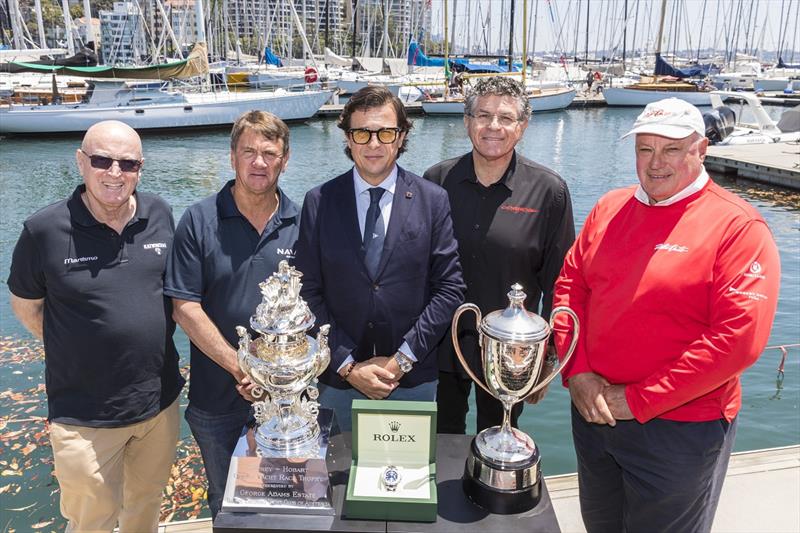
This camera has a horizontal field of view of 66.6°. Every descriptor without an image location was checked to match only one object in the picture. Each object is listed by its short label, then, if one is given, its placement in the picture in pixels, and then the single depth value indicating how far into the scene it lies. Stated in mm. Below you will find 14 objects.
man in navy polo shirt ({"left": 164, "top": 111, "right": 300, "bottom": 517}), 2387
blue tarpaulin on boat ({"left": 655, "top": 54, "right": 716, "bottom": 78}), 42156
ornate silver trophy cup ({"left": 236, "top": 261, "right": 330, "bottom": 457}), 1893
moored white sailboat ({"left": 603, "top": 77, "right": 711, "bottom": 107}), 36469
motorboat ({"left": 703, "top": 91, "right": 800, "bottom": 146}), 20438
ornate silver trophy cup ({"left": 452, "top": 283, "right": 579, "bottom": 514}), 1834
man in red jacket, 1853
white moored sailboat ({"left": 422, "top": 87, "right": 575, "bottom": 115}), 32250
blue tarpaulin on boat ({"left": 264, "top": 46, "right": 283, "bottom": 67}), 41156
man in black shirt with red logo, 2641
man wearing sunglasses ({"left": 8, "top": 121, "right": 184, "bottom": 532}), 2326
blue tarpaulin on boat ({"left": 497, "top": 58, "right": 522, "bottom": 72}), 43656
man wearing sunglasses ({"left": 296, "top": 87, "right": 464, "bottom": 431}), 2365
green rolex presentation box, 1770
